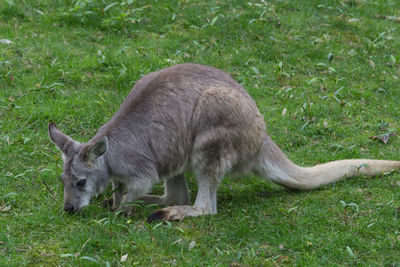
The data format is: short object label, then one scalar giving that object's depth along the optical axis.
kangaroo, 9.89
